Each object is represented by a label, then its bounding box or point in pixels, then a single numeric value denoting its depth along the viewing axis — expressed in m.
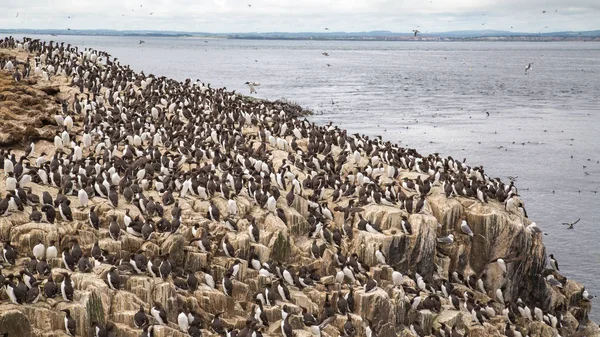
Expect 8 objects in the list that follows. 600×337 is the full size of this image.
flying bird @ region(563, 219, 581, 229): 33.57
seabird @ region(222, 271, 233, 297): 18.89
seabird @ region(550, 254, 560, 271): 26.58
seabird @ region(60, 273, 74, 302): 16.73
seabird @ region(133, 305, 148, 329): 17.00
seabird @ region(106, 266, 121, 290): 17.39
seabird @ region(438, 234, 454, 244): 23.17
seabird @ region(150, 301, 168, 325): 17.28
